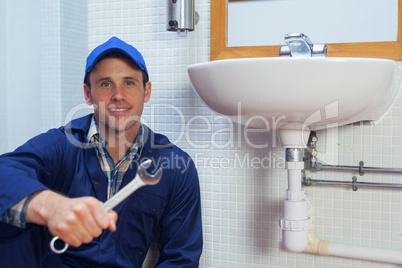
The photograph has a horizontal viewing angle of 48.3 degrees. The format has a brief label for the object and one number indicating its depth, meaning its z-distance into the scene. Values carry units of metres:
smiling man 1.25
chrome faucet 1.19
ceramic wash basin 1.00
